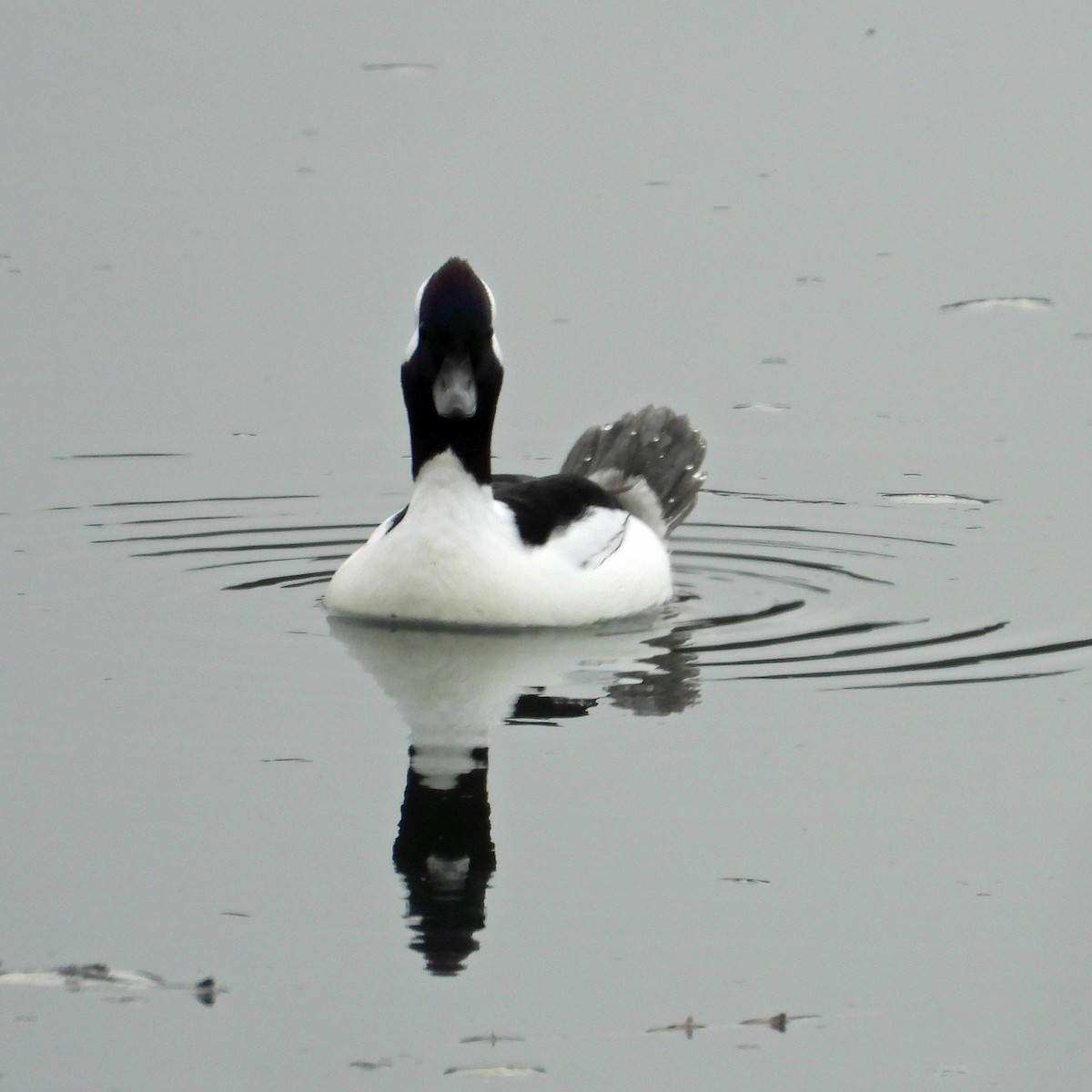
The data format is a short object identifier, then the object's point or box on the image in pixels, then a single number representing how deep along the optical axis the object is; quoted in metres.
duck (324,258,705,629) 10.12
